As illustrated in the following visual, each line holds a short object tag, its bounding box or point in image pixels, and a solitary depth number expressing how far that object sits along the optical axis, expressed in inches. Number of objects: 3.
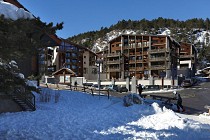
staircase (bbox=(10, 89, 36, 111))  423.3
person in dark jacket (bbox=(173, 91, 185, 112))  522.0
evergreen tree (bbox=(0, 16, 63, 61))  166.9
